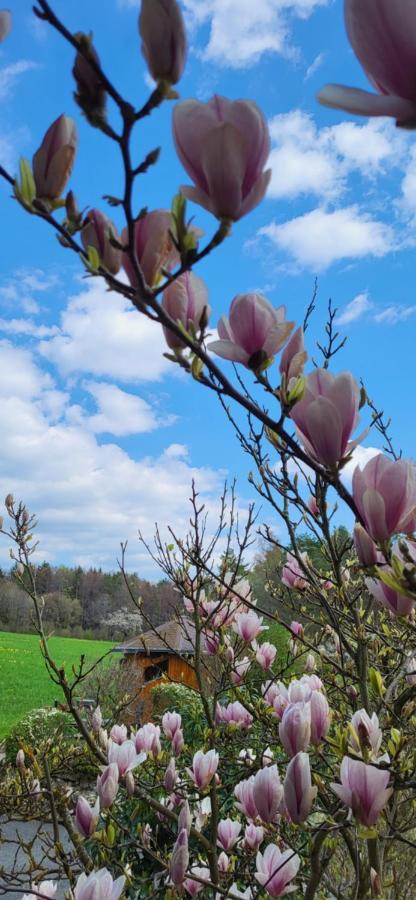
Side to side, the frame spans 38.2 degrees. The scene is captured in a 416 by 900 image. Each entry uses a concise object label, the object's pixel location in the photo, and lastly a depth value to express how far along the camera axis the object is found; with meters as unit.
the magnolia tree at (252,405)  0.64
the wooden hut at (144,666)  11.57
